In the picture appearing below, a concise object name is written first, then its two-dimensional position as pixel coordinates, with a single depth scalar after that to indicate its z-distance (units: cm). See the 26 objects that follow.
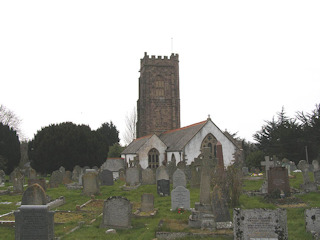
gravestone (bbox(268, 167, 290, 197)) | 1219
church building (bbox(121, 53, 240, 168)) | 3394
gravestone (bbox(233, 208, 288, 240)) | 648
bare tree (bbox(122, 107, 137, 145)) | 5505
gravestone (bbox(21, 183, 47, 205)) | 884
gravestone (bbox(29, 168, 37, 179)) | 2119
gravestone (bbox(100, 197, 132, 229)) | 908
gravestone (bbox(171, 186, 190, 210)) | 1116
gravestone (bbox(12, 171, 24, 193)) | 1758
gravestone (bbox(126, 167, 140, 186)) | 1938
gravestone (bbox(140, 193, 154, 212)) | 1112
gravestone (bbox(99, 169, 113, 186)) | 2080
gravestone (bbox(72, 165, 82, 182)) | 2454
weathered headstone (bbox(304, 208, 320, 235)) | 749
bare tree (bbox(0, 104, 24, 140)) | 4444
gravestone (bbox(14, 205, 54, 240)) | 715
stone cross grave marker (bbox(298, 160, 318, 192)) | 1390
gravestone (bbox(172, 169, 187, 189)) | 1553
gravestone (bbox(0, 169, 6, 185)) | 2339
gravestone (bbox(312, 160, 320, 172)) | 2302
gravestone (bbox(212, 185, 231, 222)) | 861
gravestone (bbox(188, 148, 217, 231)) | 840
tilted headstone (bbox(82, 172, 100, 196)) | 1575
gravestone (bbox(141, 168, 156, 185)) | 2075
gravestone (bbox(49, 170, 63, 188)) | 2038
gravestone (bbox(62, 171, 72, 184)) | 2284
